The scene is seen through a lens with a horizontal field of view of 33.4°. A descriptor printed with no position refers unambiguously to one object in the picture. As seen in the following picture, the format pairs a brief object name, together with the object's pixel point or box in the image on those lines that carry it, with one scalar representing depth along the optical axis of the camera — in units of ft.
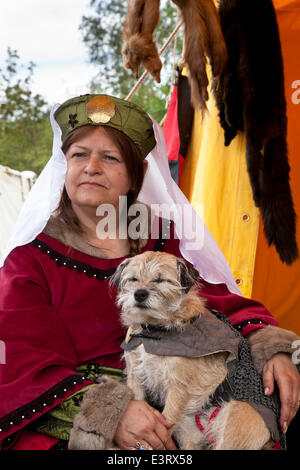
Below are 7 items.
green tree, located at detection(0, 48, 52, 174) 25.02
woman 4.56
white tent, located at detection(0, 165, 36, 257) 15.99
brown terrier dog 4.34
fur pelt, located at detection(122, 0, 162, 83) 5.73
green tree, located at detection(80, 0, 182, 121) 24.09
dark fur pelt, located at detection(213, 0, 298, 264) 7.07
